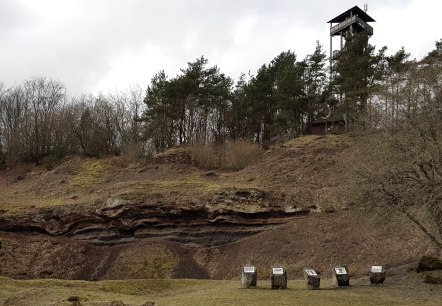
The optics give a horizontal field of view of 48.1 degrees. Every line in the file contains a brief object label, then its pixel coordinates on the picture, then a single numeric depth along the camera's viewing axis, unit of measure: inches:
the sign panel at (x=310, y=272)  739.1
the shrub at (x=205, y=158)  1748.3
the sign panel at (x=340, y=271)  755.4
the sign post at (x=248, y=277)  761.0
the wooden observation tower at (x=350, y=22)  2188.7
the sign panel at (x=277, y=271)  749.3
